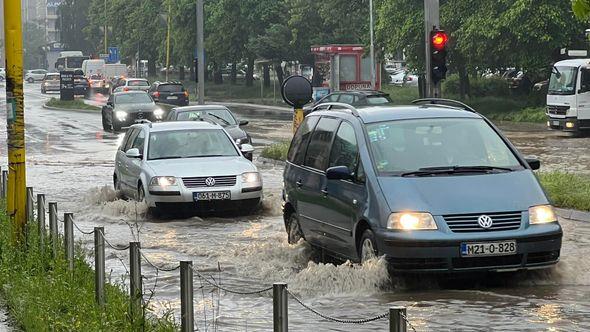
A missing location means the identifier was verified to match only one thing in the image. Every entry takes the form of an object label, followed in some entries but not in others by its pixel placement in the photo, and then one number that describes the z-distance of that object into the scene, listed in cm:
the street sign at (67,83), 7400
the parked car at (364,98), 4069
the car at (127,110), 4631
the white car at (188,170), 1794
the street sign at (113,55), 11089
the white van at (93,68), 10269
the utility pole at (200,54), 4284
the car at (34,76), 14500
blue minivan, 1073
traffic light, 2205
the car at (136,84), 7408
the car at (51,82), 10156
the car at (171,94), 6612
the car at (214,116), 2938
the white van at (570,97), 4006
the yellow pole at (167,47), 8786
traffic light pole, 2212
